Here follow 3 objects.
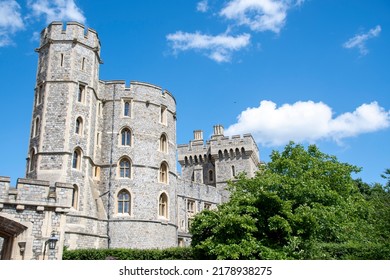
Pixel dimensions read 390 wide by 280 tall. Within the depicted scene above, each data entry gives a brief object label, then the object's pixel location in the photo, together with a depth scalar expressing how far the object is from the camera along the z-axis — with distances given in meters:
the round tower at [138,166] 24.75
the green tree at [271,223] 14.49
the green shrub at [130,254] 19.67
